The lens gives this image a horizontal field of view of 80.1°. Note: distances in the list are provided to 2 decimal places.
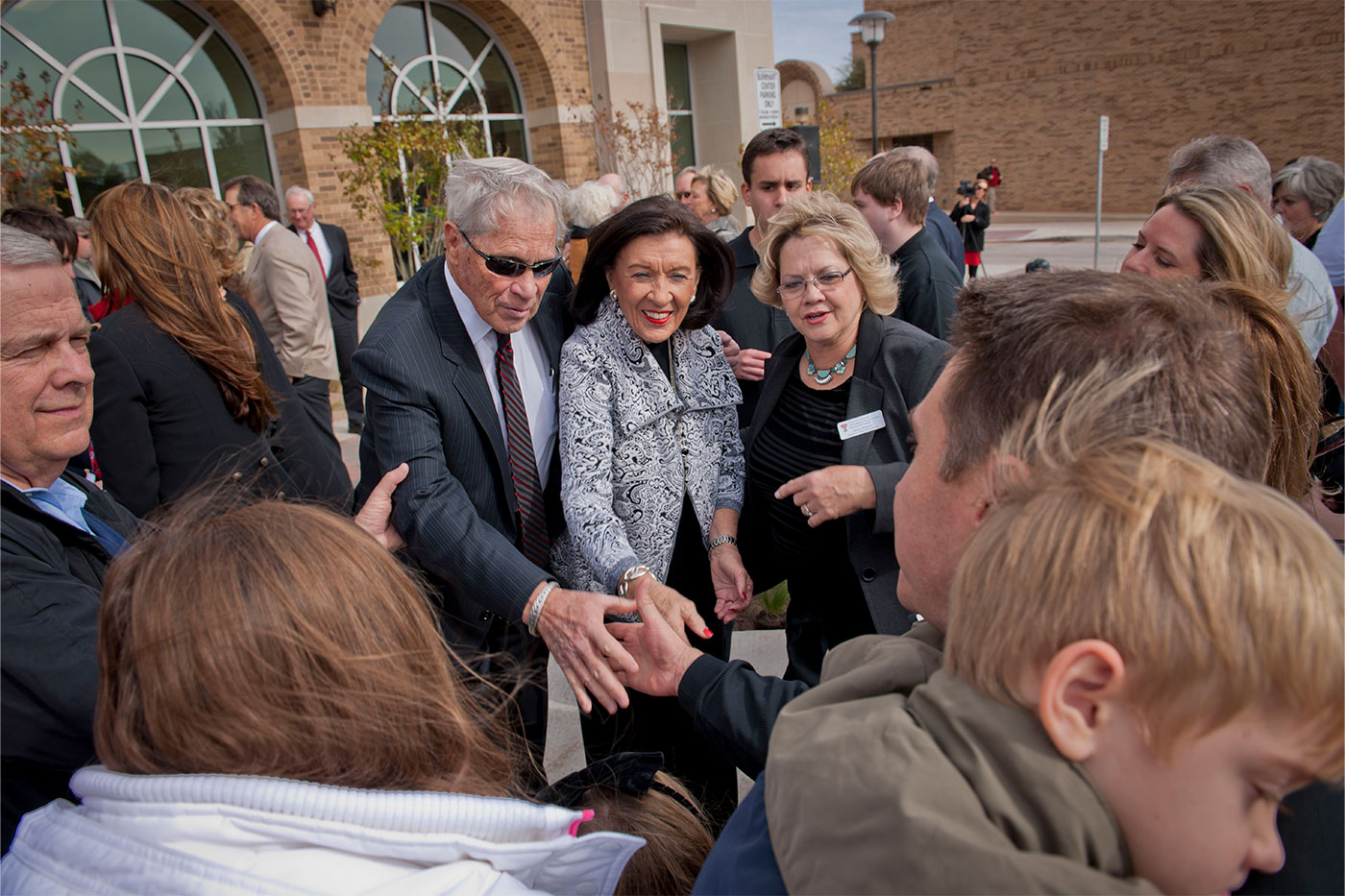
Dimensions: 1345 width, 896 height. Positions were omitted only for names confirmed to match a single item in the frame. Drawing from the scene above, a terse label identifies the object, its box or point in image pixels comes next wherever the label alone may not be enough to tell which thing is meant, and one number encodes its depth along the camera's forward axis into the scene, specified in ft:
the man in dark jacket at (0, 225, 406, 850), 4.30
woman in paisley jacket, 7.82
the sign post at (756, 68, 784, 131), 36.36
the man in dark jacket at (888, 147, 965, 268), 15.28
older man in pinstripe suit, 6.86
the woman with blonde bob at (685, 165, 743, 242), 21.35
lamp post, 56.39
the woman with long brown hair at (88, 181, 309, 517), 9.11
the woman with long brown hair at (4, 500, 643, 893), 2.86
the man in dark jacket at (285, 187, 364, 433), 25.46
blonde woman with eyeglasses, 7.55
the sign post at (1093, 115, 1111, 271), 39.40
